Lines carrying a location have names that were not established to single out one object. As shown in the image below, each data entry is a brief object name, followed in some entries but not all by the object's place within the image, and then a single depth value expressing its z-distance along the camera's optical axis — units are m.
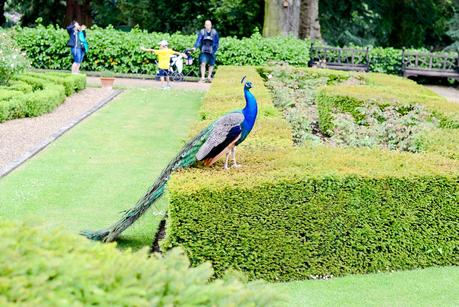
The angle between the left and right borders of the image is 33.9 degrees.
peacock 6.48
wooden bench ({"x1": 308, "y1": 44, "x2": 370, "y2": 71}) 24.44
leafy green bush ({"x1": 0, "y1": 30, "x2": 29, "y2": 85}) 16.67
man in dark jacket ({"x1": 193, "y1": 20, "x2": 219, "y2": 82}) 22.03
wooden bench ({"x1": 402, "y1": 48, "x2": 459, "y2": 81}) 24.50
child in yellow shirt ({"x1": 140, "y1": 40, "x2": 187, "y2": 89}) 20.77
